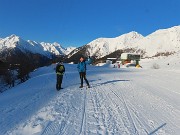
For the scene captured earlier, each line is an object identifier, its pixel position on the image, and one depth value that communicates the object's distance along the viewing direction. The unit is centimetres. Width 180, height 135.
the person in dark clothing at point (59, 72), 815
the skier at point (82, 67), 826
